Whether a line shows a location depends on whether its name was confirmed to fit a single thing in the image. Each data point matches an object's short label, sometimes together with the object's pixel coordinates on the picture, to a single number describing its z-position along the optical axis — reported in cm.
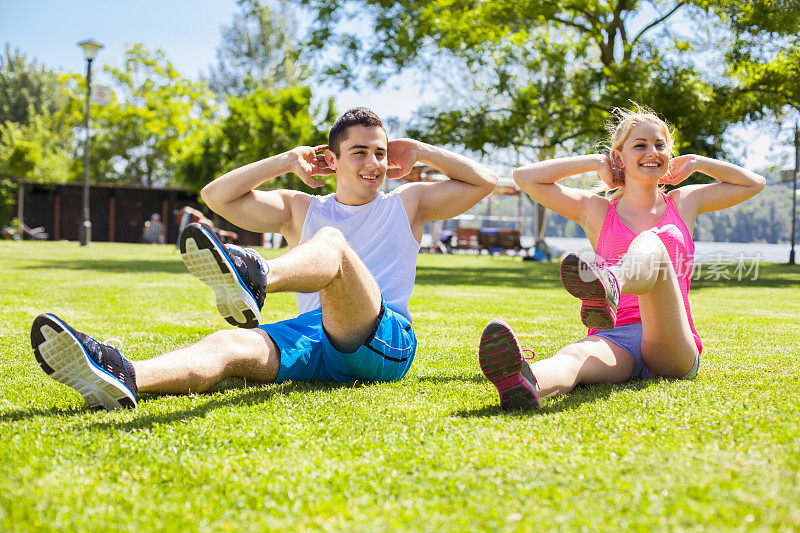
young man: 227
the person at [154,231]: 3038
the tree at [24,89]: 5506
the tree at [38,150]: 3497
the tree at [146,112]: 3959
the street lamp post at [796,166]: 1592
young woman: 258
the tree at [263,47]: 4425
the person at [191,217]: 1867
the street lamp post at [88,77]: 1953
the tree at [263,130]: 2664
